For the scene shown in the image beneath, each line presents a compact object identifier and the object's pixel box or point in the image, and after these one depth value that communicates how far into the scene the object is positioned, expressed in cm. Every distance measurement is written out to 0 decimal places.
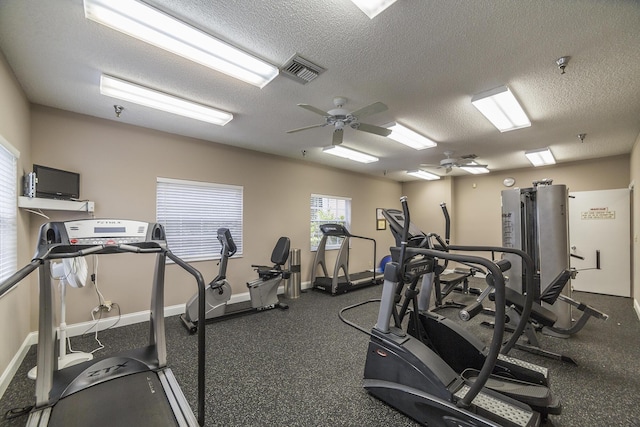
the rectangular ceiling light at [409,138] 374
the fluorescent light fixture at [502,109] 276
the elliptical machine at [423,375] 163
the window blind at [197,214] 412
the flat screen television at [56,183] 292
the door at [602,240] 517
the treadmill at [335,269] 540
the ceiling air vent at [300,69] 222
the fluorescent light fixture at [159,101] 261
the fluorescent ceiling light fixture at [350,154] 481
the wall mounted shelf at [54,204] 278
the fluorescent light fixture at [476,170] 607
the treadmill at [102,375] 162
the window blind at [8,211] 238
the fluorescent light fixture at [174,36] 171
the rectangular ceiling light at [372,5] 163
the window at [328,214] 619
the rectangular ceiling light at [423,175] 672
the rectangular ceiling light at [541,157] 487
